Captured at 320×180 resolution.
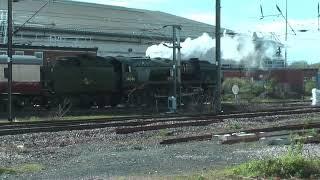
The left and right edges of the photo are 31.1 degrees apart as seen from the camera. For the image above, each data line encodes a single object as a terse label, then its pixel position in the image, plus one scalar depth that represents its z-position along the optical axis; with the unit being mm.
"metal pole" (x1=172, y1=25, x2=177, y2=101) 35406
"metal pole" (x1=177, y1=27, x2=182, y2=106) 37312
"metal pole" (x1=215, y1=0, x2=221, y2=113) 34906
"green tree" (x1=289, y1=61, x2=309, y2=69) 114394
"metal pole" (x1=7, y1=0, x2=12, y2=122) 27750
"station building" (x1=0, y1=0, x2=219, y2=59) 61062
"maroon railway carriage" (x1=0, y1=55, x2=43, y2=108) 34188
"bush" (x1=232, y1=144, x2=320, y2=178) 10141
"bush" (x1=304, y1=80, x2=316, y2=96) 67844
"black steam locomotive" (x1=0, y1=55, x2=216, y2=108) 34750
